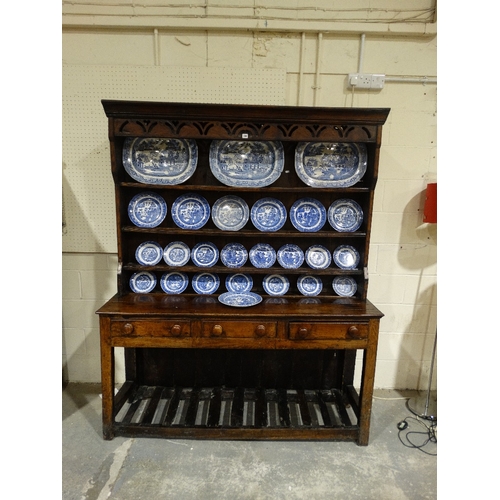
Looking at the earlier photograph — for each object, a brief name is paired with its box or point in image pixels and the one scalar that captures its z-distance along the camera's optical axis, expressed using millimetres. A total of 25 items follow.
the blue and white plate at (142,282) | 2227
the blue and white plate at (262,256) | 2229
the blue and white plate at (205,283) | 2242
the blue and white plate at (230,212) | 2223
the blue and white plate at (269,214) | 2201
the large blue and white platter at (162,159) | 2119
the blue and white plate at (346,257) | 2229
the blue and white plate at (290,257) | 2229
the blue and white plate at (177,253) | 2229
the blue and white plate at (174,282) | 2236
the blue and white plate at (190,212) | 2195
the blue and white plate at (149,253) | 2219
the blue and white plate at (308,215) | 2195
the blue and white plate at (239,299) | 2015
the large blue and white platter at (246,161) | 2131
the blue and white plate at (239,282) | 2260
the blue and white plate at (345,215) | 2193
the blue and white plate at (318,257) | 2242
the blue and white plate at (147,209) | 2182
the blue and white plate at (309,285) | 2260
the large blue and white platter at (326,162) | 2141
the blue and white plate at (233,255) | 2229
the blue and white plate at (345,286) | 2248
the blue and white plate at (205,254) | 2230
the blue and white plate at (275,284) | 2258
